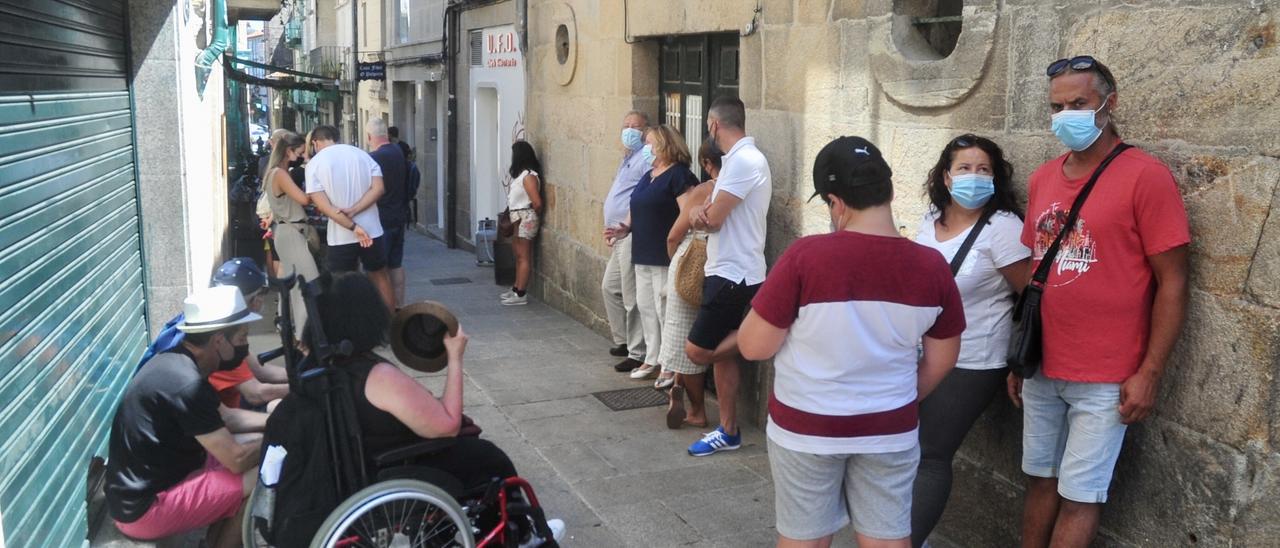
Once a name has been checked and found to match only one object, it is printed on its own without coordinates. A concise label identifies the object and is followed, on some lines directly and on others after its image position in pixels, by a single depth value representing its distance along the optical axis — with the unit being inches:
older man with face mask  288.4
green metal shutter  153.0
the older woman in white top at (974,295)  148.9
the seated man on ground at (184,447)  146.3
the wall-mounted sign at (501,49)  442.6
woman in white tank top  377.4
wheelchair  128.9
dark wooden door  262.5
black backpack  132.5
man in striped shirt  118.0
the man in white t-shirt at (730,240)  211.9
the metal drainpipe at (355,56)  891.1
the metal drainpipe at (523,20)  395.2
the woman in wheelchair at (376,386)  132.4
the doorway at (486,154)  517.3
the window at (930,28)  185.6
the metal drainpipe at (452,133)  541.0
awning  569.3
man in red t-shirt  126.0
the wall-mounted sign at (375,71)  760.3
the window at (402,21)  698.8
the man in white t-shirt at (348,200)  304.3
